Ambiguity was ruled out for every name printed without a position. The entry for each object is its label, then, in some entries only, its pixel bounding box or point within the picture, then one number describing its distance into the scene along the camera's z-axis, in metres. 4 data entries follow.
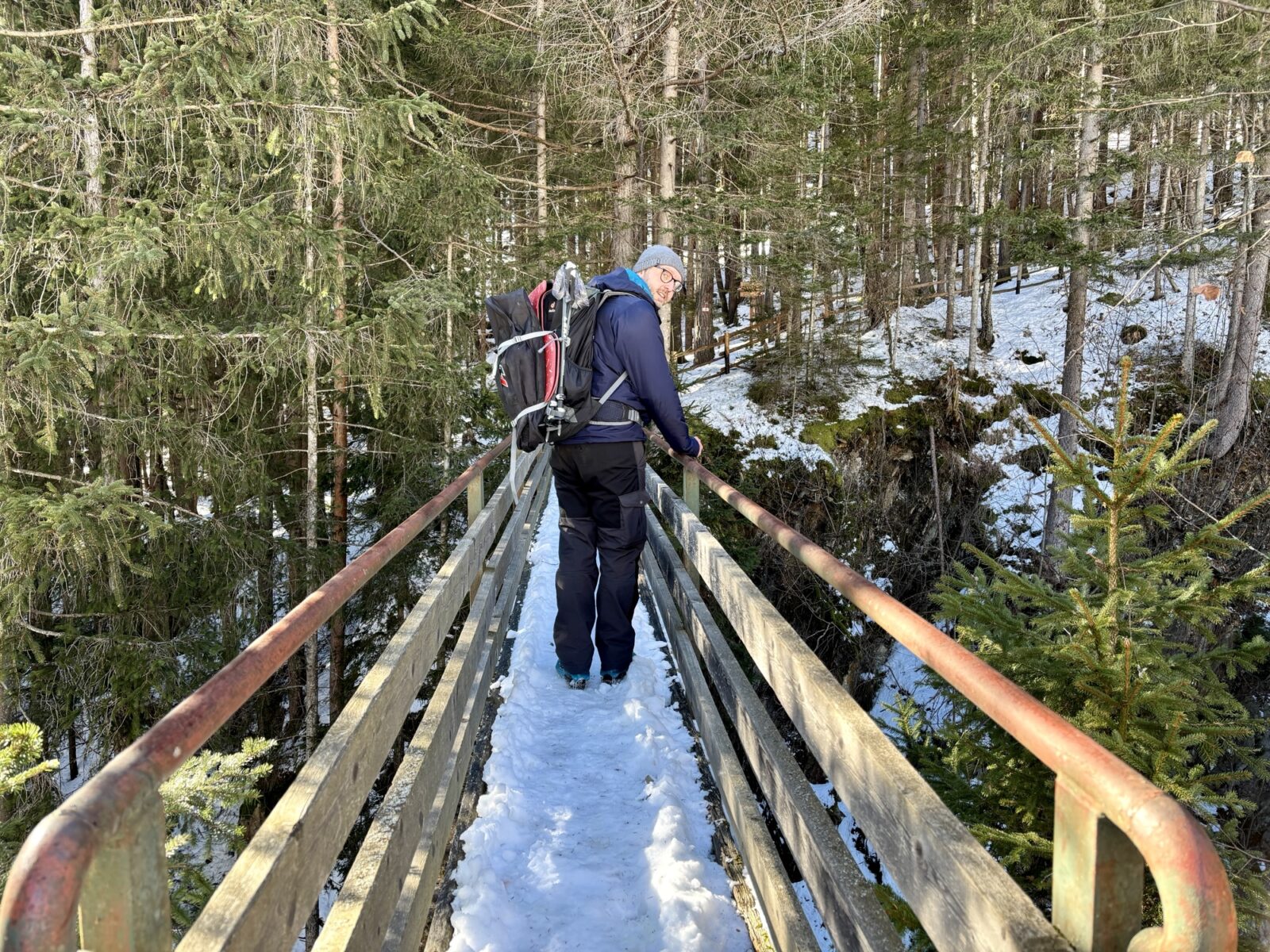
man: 3.92
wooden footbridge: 0.86
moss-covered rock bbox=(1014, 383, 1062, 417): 19.05
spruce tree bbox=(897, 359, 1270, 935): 2.99
